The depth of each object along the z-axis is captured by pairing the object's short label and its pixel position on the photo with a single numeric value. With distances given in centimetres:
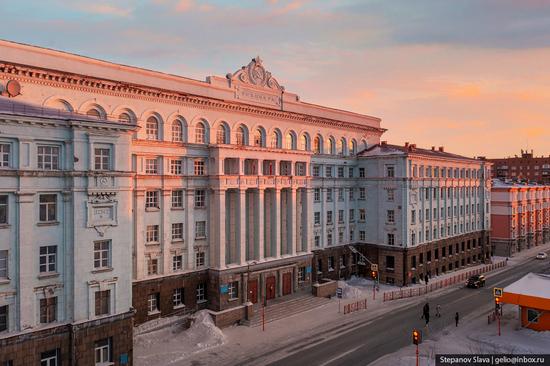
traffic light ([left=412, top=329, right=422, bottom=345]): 2628
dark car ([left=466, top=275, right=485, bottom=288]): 5669
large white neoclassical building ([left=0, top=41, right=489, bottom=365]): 2705
